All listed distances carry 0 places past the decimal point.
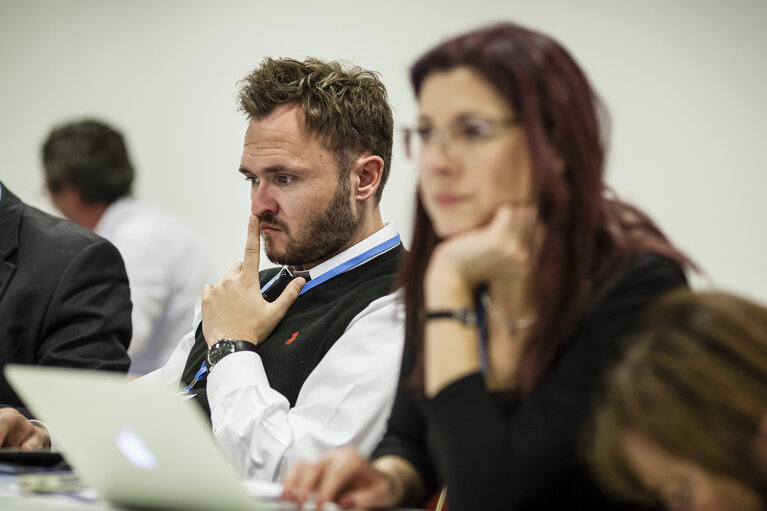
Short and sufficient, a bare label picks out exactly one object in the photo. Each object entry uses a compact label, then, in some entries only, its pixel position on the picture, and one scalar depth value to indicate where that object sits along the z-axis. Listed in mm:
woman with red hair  2569
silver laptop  2407
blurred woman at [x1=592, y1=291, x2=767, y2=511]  2230
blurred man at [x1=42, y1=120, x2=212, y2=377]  3932
